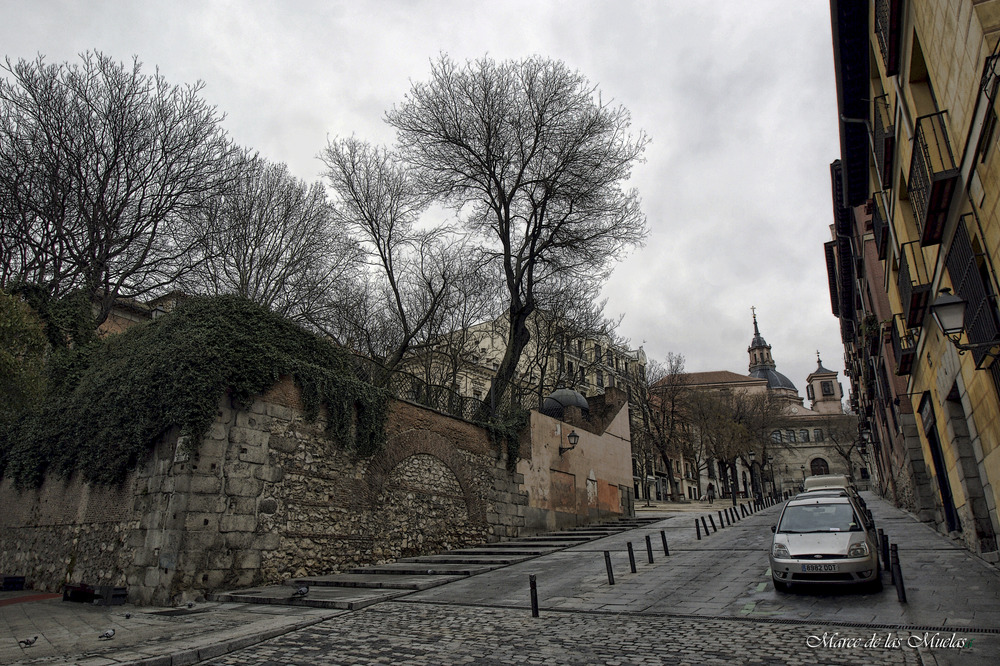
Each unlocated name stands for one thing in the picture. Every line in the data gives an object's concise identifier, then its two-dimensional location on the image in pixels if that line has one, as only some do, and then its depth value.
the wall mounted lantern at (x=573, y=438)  20.16
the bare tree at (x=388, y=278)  22.06
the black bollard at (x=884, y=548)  9.93
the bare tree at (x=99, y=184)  14.71
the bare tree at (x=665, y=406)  40.06
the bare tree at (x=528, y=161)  20.94
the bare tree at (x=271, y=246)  18.25
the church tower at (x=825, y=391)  87.12
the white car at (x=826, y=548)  8.55
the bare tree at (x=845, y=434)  59.25
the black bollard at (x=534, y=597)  8.32
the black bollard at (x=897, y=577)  7.69
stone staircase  9.92
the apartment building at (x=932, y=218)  6.22
